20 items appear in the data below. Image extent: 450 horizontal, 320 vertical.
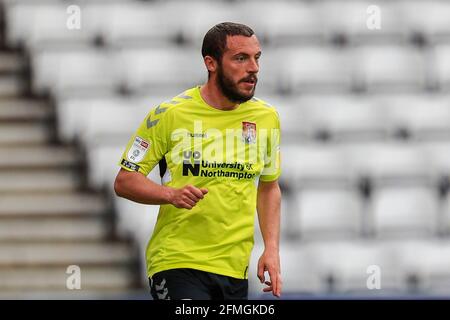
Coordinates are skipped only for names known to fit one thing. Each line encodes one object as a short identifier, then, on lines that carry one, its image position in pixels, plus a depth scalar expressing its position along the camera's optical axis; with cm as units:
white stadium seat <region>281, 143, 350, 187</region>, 1244
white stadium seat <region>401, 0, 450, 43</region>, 1430
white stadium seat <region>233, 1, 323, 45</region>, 1395
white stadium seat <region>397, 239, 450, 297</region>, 1193
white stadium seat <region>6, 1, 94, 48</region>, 1384
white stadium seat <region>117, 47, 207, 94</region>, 1324
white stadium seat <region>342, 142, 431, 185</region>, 1259
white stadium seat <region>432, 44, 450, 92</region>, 1389
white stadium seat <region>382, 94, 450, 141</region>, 1323
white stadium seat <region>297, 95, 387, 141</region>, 1302
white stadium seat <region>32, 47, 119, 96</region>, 1327
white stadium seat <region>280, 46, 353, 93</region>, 1348
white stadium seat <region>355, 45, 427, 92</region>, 1371
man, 738
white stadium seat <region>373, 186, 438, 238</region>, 1234
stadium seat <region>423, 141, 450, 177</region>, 1273
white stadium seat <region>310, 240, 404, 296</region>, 1171
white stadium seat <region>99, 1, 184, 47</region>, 1387
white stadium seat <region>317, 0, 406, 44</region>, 1412
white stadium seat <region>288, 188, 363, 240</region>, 1215
